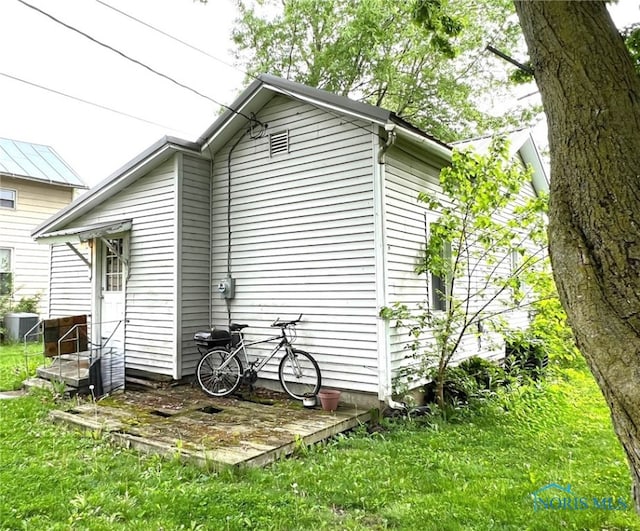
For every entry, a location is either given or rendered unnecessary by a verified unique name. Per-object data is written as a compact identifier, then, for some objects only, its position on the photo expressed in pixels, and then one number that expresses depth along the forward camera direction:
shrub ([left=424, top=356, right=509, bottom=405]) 6.46
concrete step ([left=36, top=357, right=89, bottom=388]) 6.91
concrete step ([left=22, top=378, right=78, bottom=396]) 6.74
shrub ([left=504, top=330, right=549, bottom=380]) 6.38
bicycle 6.29
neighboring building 13.58
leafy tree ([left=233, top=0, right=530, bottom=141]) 13.61
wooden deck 4.32
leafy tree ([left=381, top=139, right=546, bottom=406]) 5.92
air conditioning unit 12.46
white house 5.99
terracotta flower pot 5.73
